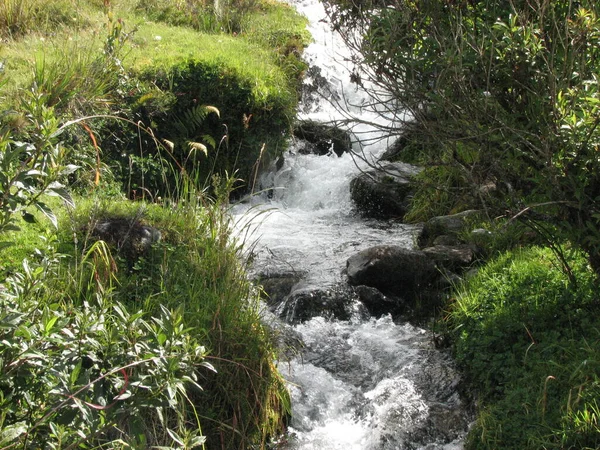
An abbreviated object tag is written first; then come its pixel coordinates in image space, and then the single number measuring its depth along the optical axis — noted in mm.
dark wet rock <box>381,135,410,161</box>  12133
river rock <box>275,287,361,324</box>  7258
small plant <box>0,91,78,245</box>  3150
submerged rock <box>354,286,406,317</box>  7453
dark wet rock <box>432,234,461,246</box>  8320
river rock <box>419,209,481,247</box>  8570
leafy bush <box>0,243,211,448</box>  3174
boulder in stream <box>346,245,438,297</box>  7617
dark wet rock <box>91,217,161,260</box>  5730
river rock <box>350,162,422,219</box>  10672
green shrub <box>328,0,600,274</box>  4852
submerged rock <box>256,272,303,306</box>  7582
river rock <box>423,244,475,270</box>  7668
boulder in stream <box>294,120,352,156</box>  12492
